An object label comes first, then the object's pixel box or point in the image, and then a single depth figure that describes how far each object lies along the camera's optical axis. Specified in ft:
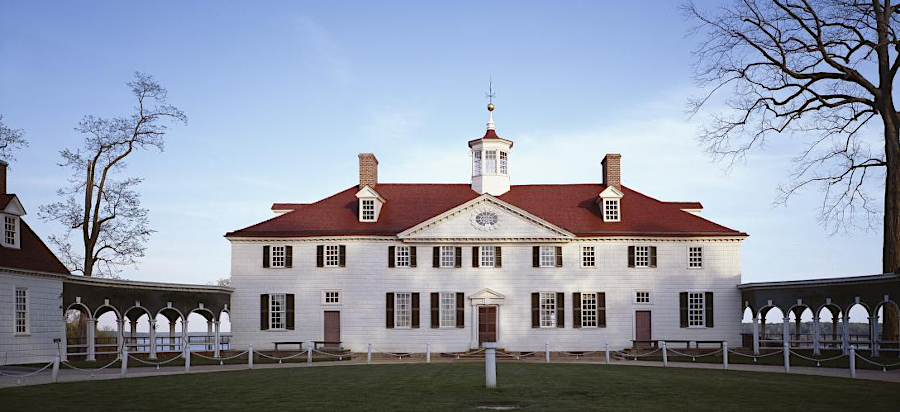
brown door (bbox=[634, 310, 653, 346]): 132.46
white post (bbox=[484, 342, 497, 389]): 66.14
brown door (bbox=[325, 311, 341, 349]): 132.57
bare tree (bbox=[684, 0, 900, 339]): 103.71
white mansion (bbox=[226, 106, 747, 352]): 132.26
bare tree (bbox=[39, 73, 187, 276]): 135.95
